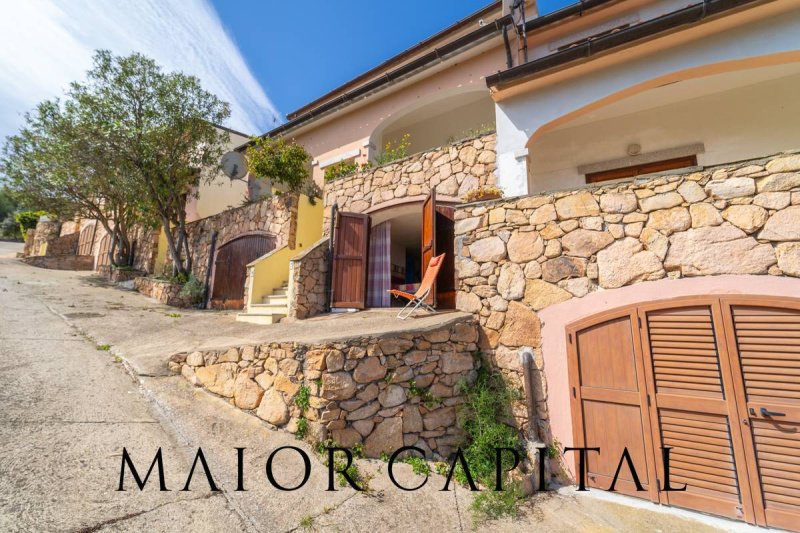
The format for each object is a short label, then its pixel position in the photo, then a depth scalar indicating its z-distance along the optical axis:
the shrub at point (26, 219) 21.38
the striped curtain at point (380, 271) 7.59
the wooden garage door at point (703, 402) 2.97
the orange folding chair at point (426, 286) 5.32
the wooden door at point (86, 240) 17.97
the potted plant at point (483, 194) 5.36
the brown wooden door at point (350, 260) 7.13
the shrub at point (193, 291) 9.83
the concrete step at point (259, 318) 6.82
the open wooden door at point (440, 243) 6.12
